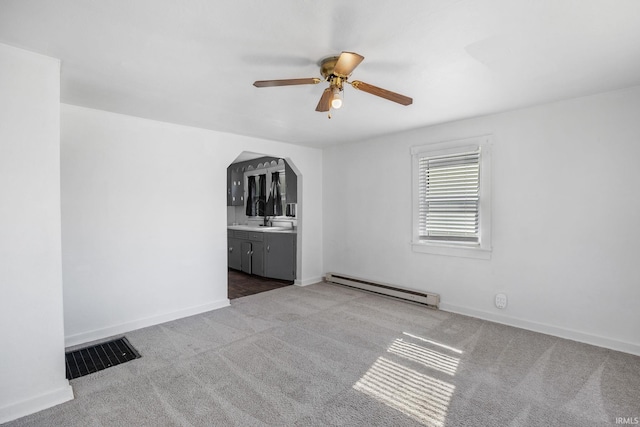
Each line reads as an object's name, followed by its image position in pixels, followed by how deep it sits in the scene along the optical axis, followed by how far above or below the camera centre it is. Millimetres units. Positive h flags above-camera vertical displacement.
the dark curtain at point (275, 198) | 6488 +202
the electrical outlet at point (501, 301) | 3497 -1014
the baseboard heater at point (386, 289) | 4004 -1136
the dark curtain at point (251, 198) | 7133 +221
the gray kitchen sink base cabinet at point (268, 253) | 5453 -808
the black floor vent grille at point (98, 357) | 2563 -1297
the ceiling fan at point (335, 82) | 2008 +830
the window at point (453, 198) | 3645 +130
